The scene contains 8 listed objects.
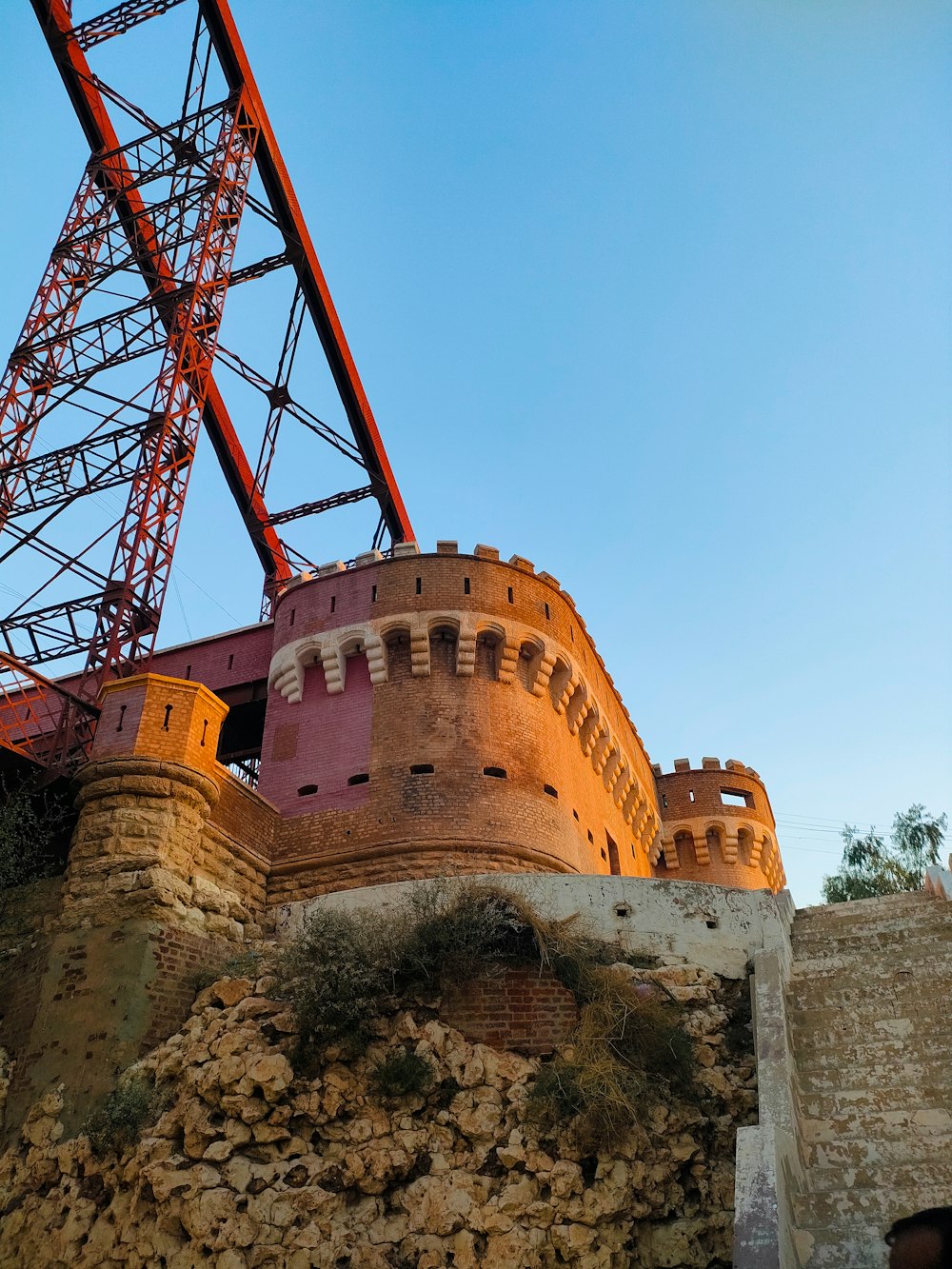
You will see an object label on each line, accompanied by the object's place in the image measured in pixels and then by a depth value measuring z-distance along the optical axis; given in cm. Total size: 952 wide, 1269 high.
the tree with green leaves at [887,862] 2378
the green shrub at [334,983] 865
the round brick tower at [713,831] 2517
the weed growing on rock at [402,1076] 831
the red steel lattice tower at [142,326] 1517
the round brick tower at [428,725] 1388
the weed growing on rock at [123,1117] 835
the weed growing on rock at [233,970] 1012
